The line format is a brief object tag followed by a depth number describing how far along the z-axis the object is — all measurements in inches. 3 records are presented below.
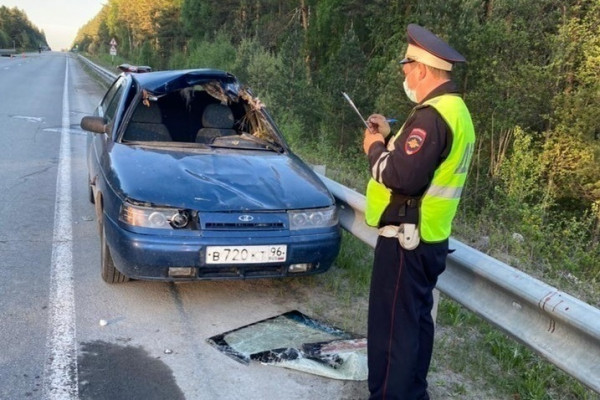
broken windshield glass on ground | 125.9
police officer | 92.9
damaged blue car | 140.4
